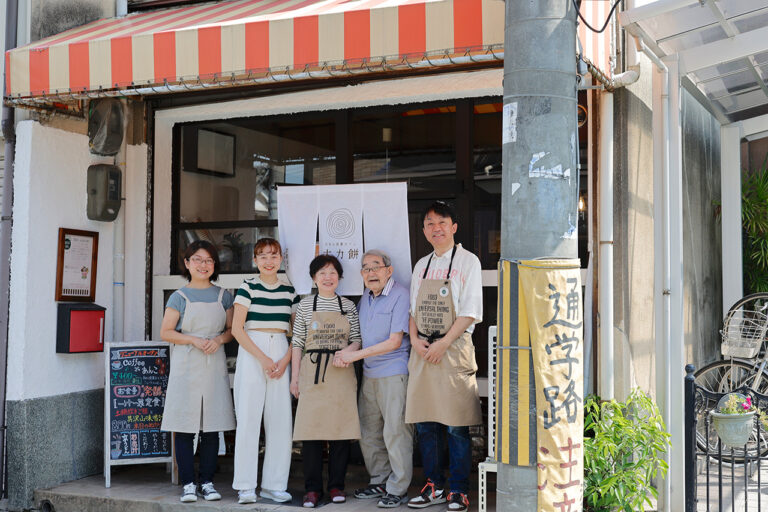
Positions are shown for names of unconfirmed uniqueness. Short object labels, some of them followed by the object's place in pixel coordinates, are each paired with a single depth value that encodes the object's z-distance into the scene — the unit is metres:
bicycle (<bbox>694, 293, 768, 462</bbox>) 7.93
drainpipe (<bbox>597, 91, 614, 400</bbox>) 6.15
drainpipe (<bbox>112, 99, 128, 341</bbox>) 7.76
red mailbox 7.16
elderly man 6.29
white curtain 6.85
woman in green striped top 6.49
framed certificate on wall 7.20
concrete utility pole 4.11
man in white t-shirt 6.04
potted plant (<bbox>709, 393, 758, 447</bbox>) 5.70
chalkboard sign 7.11
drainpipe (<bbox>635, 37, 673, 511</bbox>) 6.12
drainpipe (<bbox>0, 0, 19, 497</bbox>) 7.03
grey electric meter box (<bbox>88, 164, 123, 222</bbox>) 7.52
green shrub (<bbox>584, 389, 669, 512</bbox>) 5.43
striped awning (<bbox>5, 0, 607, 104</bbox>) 5.48
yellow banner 4.15
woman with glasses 6.64
